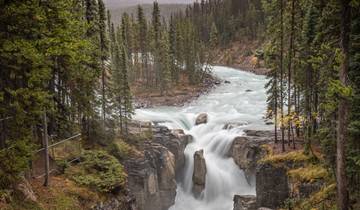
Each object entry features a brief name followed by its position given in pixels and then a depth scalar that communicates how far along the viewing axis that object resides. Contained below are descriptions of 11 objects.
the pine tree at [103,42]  30.31
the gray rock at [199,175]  34.72
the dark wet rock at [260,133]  35.02
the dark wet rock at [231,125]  39.85
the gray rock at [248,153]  32.53
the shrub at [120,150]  29.93
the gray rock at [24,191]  16.64
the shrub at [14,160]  14.66
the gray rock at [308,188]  22.80
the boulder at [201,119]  43.81
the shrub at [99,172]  21.27
